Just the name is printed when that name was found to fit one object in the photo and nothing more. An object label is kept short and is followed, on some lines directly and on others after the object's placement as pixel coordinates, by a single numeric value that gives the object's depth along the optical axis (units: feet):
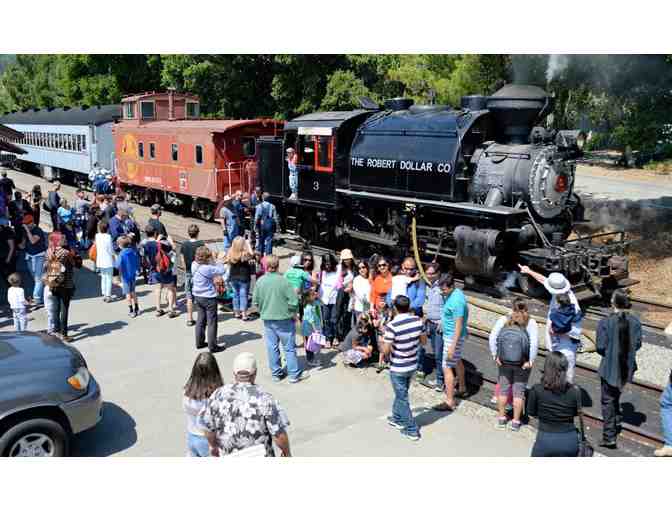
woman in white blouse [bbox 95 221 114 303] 37.42
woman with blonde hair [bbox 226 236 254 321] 32.99
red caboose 66.49
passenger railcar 91.30
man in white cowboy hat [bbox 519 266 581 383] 23.98
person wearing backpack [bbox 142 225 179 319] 34.76
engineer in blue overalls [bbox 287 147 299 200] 55.01
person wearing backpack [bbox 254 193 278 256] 46.73
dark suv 19.07
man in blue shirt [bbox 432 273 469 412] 24.26
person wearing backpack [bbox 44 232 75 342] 30.25
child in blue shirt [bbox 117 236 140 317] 35.94
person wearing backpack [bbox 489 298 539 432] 22.48
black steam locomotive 40.04
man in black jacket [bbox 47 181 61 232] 47.78
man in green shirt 26.30
